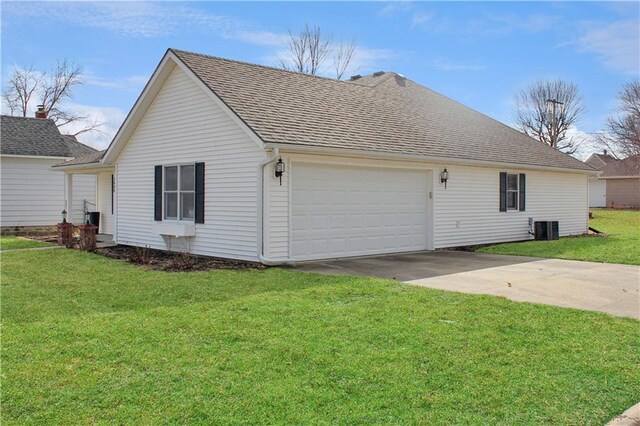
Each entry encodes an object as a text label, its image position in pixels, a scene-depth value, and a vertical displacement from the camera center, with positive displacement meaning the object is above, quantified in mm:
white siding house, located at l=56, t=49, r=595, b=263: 11484 +989
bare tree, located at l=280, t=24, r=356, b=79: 35188 +10484
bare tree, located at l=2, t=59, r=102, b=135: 43000 +9679
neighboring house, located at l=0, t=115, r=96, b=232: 20656 +1002
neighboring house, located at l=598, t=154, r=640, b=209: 41594 +2329
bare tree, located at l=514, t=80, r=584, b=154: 48281 +9166
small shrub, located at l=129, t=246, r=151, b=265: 11811 -1107
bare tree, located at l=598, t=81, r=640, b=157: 41094 +7062
